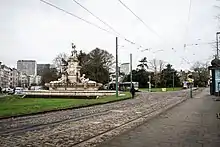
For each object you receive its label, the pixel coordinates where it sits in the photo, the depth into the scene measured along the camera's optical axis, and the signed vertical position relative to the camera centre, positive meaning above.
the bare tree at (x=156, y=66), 80.20 +5.72
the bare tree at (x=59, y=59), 64.74 +6.77
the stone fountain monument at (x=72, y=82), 39.04 -0.28
